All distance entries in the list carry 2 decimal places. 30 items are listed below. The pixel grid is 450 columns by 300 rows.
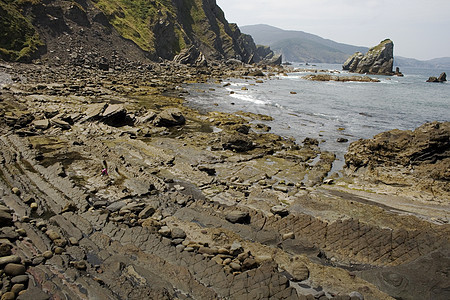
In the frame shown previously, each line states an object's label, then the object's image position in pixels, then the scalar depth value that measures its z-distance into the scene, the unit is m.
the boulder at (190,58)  116.56
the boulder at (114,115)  30.91
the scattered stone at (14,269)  9.19
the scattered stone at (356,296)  9.47
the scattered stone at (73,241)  11.61
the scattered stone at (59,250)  10.76
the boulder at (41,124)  26.63
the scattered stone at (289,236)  13.13
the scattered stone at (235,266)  10.91
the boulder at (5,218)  11.82
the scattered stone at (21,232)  11.43
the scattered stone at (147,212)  14.25
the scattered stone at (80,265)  10.08
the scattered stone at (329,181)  20.35
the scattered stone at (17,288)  8.60
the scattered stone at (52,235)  11.58
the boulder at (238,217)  14.33
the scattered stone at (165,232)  12.80
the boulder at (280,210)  14.92
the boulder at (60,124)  27.77
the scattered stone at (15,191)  15.08
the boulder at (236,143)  26.41
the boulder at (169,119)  32.94
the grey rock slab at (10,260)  9.41
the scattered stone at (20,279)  8.95
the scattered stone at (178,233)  12.73
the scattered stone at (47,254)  10.41
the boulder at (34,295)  8.51
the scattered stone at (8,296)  8.26
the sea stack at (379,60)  163.00
